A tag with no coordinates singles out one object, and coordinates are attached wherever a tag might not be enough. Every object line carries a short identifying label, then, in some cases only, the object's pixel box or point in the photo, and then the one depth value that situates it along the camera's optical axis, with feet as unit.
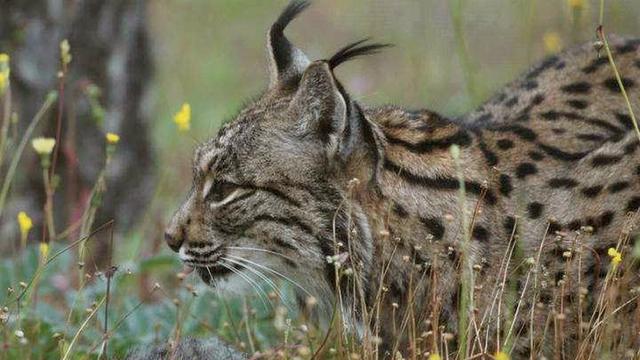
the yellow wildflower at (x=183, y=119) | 43.52
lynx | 38.22
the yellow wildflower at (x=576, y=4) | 47.43
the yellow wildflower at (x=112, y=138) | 40.60
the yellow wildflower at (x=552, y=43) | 63.36
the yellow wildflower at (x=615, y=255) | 34.54
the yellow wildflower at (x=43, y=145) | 39.29
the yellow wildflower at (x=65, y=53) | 41.32
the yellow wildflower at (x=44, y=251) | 38.88
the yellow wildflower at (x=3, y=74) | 39.91
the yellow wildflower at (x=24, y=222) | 38.58
